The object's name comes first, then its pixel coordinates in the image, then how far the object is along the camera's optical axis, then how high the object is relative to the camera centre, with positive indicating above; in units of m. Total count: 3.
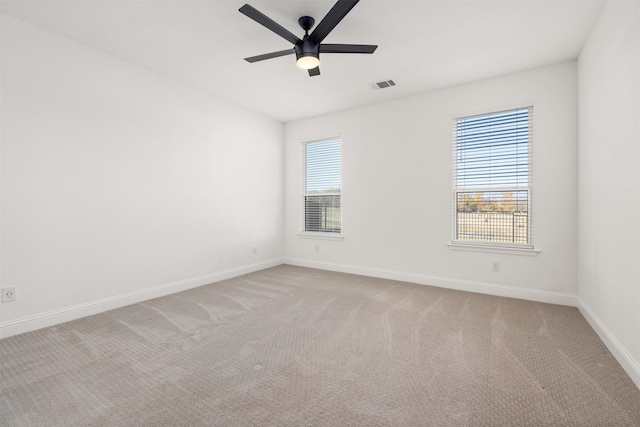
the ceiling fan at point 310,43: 2.16 +1.40
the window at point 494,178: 3.59 +0.40
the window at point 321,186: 5.16 +0.42
